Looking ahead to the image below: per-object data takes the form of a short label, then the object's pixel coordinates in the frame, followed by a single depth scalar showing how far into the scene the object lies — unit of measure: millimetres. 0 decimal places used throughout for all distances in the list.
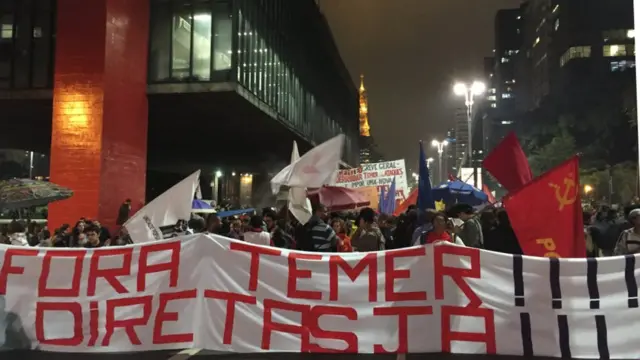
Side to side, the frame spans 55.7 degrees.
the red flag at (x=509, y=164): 7422
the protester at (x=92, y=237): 8547
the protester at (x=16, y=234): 9117
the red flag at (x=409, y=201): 16378
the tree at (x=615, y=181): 49469
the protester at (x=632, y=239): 7535
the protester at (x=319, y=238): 8148
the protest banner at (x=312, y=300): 5926
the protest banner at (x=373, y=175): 19312
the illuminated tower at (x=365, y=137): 135625
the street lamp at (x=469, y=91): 24312
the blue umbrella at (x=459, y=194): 18141
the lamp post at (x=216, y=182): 48241
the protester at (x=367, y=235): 9156
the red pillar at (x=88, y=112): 17109
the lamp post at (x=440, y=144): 41975
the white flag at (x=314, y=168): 9312
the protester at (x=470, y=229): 9477
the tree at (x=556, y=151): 57594
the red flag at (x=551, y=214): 6160
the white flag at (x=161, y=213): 7391
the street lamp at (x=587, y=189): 55431
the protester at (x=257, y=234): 9117
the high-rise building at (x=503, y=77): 153375
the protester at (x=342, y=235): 9347
